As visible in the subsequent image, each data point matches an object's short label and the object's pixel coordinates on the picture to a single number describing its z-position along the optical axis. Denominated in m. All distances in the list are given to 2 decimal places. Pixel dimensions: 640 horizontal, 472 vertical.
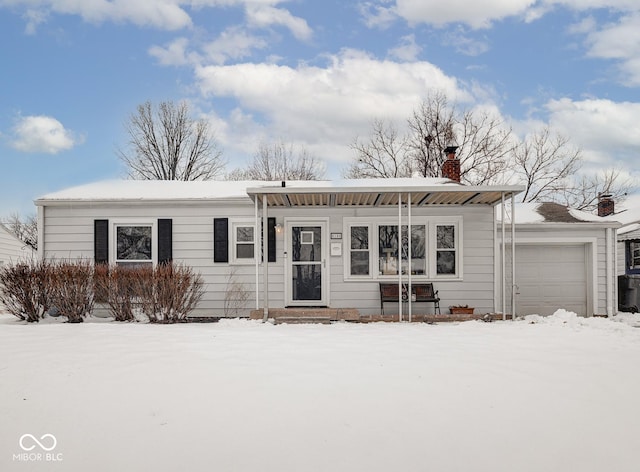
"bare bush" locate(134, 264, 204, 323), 8.69
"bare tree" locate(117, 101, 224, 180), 23.75
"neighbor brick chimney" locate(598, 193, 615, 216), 18.11
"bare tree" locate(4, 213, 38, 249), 36.19
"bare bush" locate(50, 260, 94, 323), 8.72
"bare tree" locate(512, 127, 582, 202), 21.55
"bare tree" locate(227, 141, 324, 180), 25.42
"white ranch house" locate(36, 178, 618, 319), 9.88
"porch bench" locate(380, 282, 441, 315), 9.66
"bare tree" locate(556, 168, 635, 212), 22.60
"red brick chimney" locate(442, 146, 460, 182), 11.59
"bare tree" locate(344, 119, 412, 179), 23.45
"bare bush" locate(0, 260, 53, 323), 8.70
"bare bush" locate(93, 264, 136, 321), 8.85
